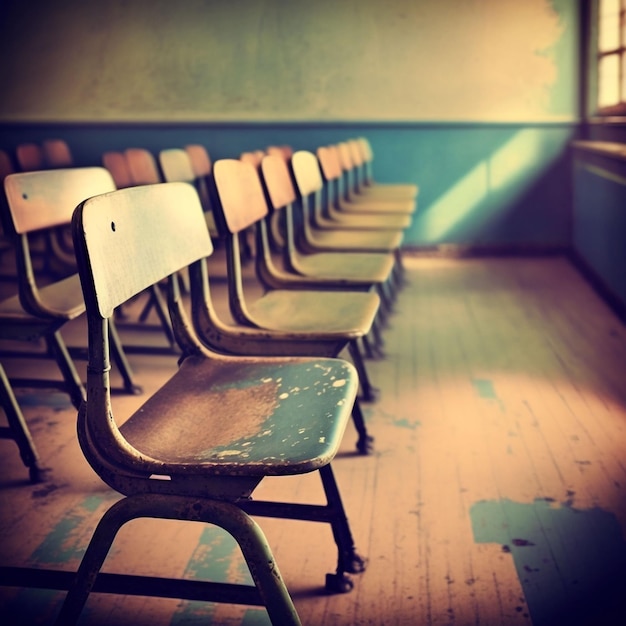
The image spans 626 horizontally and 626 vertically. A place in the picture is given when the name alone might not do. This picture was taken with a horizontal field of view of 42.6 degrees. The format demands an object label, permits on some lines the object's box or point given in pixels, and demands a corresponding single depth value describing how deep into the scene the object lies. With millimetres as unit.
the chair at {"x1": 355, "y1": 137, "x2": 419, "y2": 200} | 4968
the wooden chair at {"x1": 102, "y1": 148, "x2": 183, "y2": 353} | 3984
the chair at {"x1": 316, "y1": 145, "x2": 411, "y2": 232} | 3737
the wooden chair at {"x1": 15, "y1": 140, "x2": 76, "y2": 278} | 3316
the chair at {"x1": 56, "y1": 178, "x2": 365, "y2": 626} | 1207
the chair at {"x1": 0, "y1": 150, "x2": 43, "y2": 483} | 2205
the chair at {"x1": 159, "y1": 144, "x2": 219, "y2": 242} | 3947
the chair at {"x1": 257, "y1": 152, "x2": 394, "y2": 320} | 2537
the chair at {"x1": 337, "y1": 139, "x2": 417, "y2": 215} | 4324
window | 4738
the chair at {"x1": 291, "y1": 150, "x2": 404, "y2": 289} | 2943
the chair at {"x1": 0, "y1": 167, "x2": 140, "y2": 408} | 2268
